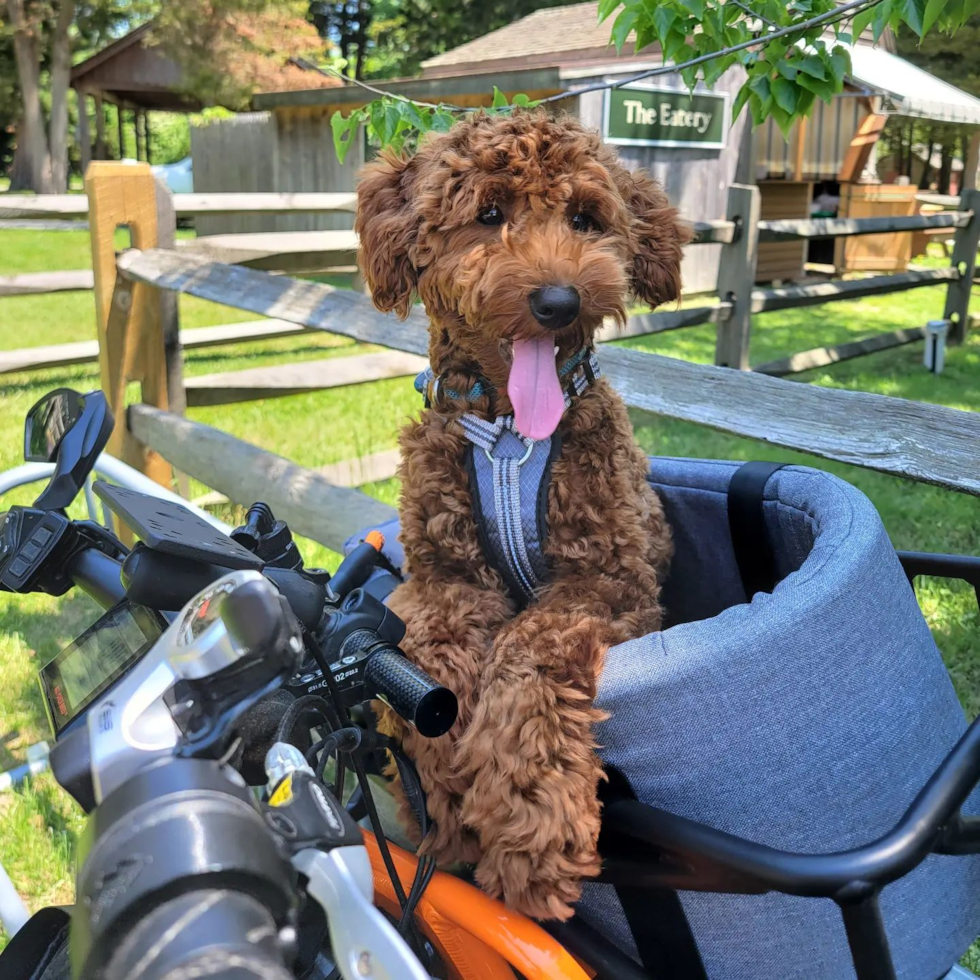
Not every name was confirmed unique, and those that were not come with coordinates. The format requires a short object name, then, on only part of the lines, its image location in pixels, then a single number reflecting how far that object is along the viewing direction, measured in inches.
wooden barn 411.2
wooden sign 390.0
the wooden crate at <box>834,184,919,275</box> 535.8
